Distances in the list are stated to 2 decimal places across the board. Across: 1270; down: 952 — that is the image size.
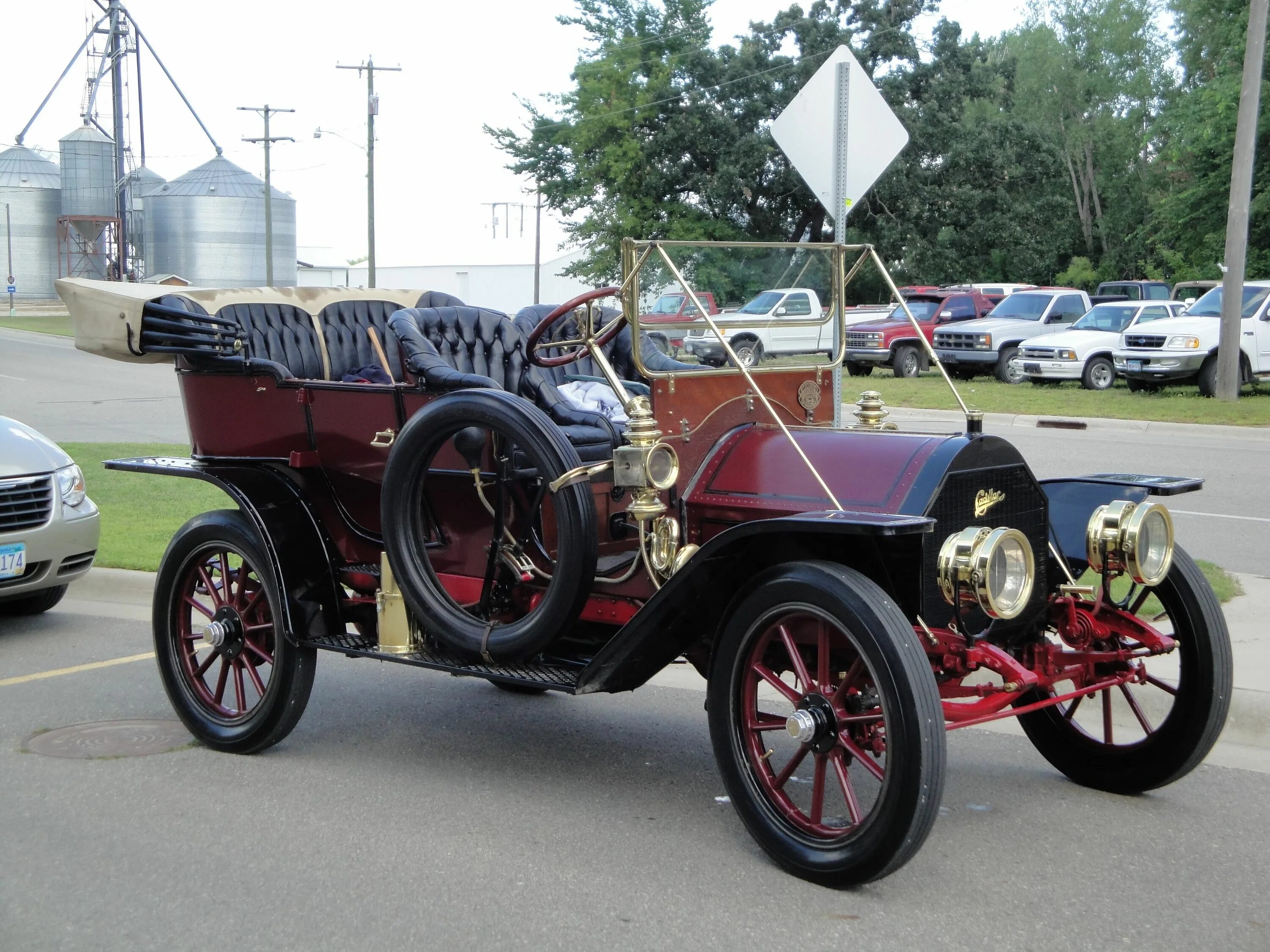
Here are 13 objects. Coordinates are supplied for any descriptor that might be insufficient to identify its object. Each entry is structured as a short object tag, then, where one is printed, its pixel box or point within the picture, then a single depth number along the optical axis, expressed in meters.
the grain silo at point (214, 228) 58.50
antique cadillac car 3.62
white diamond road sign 7.34
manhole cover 4.93
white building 62.00
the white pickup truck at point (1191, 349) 19.72
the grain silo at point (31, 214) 65.12
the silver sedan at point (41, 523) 6.69
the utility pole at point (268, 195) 41.97
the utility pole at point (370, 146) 38.69
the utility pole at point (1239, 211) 17.61
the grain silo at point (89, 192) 60.97
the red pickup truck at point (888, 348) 24.23
